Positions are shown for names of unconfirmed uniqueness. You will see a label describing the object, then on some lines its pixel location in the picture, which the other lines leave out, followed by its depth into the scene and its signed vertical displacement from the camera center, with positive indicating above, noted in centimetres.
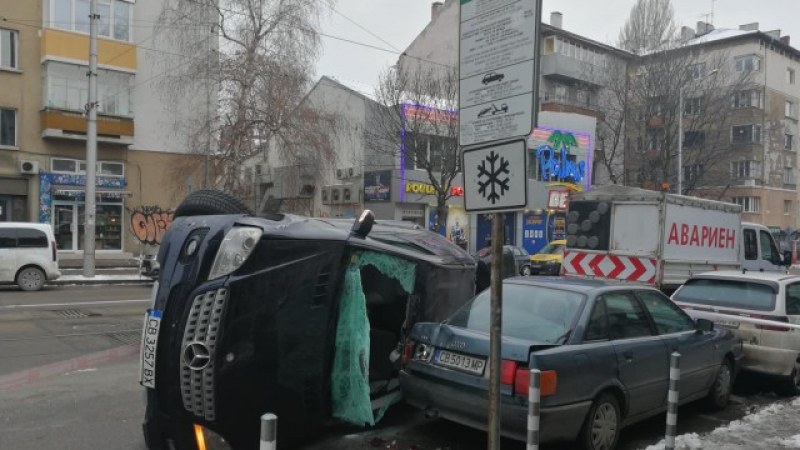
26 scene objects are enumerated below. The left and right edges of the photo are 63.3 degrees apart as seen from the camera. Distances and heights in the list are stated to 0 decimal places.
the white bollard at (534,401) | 414 -121
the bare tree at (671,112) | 2922 +500
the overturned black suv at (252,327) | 398 -78
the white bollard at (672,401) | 494 -141
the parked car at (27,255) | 1694 -150
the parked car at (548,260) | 2436 -172
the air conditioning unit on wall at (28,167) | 2583 +125
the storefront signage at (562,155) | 3588 +340
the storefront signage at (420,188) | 3084 +108
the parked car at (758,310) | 740 -110
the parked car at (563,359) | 470 -114
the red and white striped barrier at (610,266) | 1184 -94
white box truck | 1184 -35
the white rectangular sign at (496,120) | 352 +53
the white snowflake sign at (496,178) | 356 +20
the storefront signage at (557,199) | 3488 +85
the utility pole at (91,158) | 2086 +138
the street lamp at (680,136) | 2815 +363
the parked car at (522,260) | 2561 -185
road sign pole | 367 -73
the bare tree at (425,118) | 2634 +379
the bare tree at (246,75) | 2298 +461
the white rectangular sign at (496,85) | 350 +73
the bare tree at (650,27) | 2956 +877
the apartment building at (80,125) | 2620 +315
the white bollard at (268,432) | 261 -91
